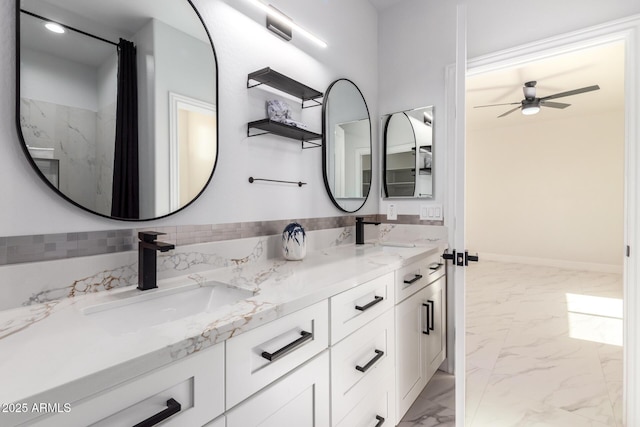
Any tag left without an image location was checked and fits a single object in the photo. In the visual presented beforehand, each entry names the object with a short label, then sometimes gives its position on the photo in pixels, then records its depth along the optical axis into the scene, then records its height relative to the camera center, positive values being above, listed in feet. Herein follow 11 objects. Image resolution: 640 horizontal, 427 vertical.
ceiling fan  11.75 +4.46
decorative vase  5.02 -0.49
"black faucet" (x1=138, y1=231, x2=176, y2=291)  3.30 -0.52
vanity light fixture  4.96 +3.31
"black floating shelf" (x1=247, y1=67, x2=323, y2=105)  4.76 +2.14
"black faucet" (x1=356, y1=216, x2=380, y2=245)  6.97 -0.39
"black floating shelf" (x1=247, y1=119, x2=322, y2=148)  4.85 +1.39
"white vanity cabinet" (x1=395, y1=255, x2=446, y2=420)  5.13 -2.12
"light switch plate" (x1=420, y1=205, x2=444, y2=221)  7.23 -0.01
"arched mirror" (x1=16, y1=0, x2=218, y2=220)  2.97 +1.22
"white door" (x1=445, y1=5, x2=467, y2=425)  4.42 +0.01
